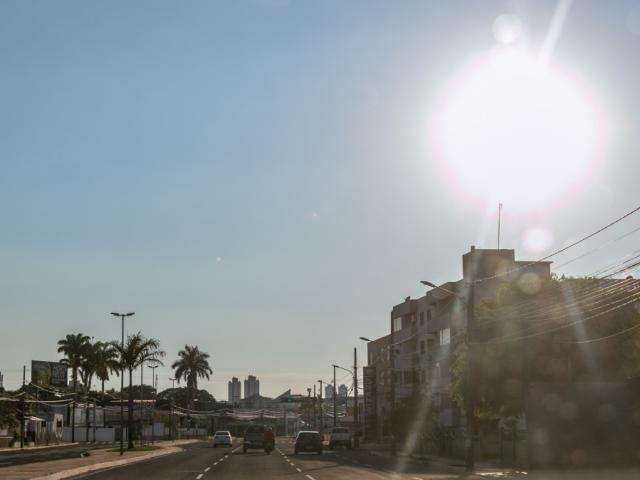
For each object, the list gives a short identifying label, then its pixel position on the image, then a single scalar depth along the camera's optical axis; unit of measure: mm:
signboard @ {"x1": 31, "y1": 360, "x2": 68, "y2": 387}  125062
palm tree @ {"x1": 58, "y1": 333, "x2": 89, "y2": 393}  119562
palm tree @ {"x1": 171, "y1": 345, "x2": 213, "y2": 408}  141000
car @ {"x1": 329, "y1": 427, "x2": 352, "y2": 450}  83938
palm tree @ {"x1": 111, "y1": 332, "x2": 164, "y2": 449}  74312
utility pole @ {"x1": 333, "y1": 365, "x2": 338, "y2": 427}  120050
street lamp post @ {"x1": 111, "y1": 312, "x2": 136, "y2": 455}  69600
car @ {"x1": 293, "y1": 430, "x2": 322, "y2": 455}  66375
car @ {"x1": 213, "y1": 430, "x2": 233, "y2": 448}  88375
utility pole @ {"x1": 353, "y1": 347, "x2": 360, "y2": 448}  91206
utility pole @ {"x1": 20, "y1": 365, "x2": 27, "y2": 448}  83475
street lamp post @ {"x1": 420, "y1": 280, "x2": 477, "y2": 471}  39281
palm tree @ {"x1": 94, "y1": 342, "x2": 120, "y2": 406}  118925
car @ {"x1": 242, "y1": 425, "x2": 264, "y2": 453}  71062
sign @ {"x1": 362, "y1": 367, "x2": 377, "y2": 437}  117125
